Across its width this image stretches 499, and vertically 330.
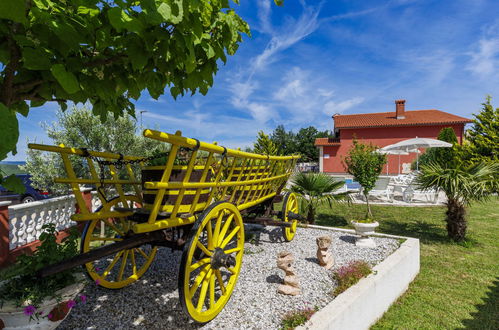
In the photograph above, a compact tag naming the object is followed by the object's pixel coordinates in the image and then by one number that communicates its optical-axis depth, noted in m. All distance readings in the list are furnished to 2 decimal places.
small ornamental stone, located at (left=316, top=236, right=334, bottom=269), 3.61
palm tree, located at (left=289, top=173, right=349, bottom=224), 5.99
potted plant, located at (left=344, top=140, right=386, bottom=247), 5.87
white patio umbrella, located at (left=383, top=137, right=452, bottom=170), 10.74
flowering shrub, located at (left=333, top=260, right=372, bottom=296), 3.01
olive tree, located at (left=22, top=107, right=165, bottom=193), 6.20
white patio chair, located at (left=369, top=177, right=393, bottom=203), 10.87
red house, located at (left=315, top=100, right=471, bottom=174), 24.03
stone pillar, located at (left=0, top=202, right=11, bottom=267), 3.93
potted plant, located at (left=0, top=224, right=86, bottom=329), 1.78
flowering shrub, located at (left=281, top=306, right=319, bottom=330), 2.32
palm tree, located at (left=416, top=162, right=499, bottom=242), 5.34
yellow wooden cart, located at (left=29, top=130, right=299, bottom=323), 1.98
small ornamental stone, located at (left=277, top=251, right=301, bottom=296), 2.90
